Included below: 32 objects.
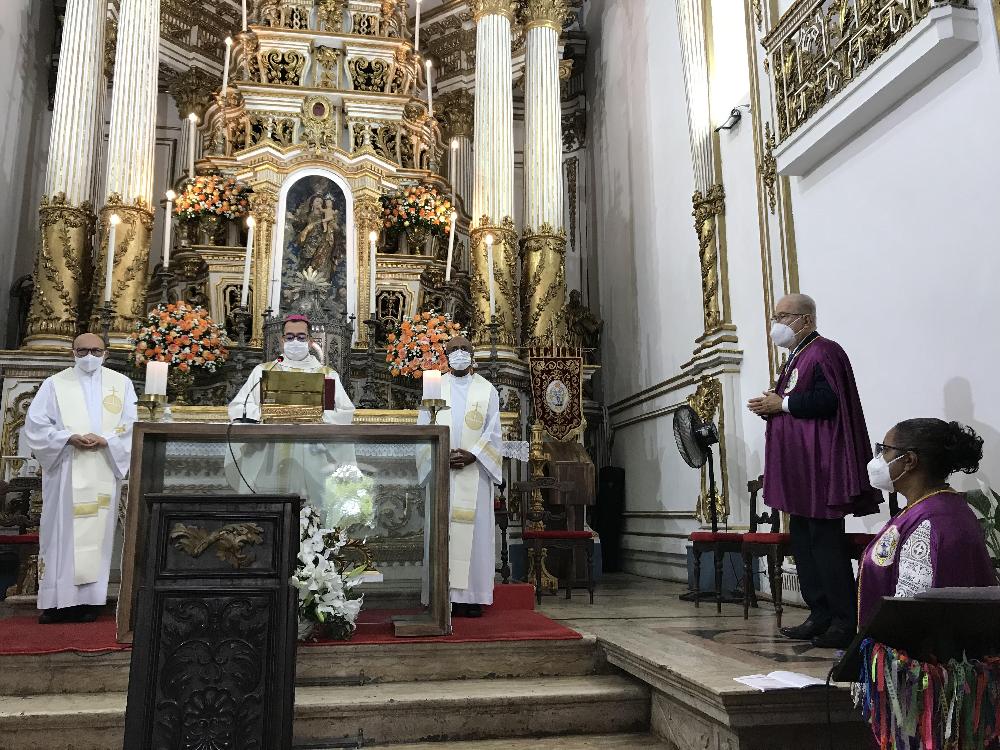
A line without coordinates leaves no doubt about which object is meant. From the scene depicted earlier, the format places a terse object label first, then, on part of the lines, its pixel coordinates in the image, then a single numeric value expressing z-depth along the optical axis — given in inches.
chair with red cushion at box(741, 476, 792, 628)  188.4
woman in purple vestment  100.5
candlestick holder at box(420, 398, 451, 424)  175.9
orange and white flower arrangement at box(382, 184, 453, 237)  364.5
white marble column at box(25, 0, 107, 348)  308.7
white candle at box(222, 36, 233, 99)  365.0
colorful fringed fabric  88.7
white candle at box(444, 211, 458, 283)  332.8
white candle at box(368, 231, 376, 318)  343.3
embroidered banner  328.2
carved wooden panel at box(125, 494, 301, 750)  97.7
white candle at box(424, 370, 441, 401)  177.3
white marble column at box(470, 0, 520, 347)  351.3
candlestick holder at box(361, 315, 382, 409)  318.3
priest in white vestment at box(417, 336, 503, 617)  198.2
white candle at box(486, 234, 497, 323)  344.8
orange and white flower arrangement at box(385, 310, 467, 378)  304.5
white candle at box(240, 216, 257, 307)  324.5
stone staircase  130.3
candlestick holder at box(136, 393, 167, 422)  165.9
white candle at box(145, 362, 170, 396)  165.6
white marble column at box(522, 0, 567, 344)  356.2
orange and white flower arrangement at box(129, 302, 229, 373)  294.0
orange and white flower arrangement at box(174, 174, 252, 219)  348.5
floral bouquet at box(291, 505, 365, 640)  153.0
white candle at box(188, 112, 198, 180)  334.0
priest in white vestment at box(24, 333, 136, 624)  191.3
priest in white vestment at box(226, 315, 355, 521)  167.9
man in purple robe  148.4
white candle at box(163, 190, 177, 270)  308.3
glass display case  164.1
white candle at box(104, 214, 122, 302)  301.0
